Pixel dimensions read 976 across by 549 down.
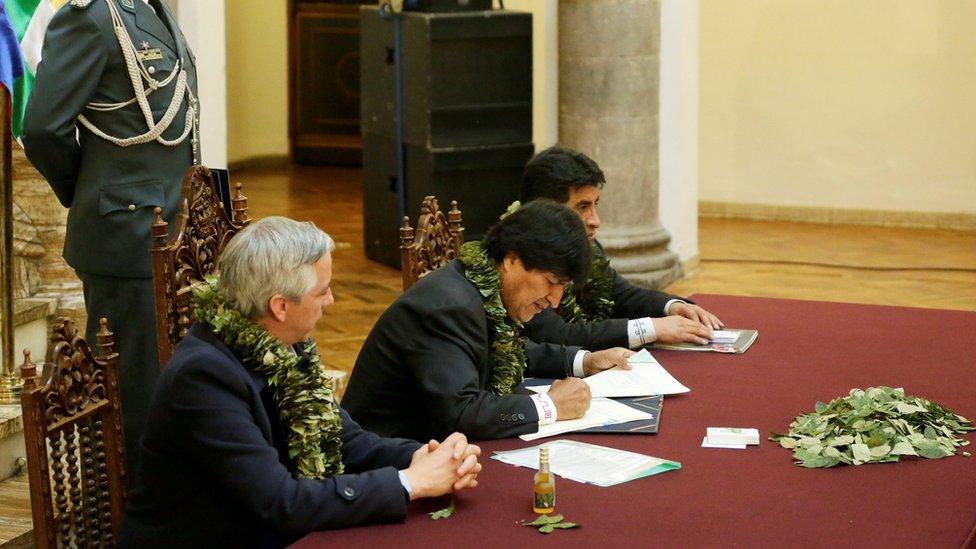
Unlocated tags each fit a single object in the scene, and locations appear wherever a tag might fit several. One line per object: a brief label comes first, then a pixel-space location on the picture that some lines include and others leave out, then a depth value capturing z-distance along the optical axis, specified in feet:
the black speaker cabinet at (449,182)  25.59
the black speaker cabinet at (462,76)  25.27
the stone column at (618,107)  23.94
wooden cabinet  39.24
